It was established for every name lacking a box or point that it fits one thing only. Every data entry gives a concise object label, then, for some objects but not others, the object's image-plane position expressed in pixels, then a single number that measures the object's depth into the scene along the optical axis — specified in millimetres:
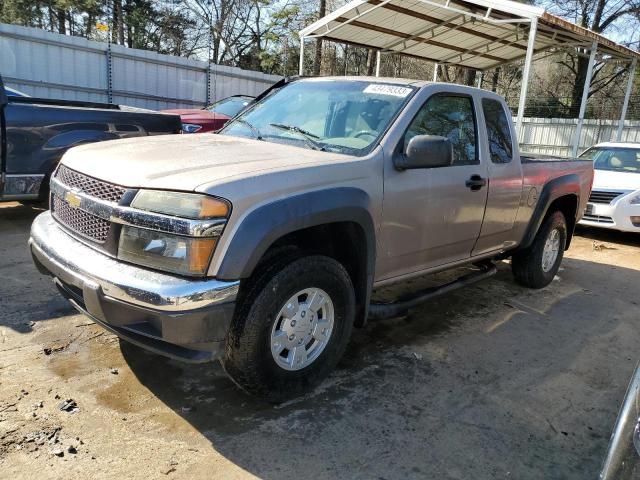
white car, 8266
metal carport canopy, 10180
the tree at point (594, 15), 25297
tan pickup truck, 2479
